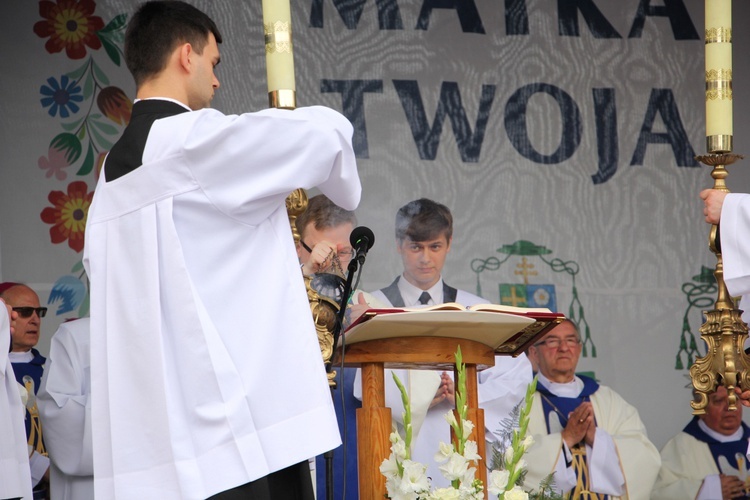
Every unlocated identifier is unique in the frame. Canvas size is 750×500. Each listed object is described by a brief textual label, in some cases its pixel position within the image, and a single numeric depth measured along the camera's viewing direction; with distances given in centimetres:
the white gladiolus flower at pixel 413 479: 614
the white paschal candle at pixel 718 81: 951
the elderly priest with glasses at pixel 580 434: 1395
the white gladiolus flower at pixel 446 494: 589
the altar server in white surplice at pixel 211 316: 593
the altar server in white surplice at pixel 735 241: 940
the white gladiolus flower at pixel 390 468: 631
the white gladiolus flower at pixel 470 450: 609
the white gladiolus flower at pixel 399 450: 621
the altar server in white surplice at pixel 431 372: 1276
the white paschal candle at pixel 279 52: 823
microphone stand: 684
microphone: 686
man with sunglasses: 1353
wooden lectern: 746
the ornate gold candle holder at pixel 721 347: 955
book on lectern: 728
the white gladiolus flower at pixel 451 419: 603
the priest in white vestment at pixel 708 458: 1475
